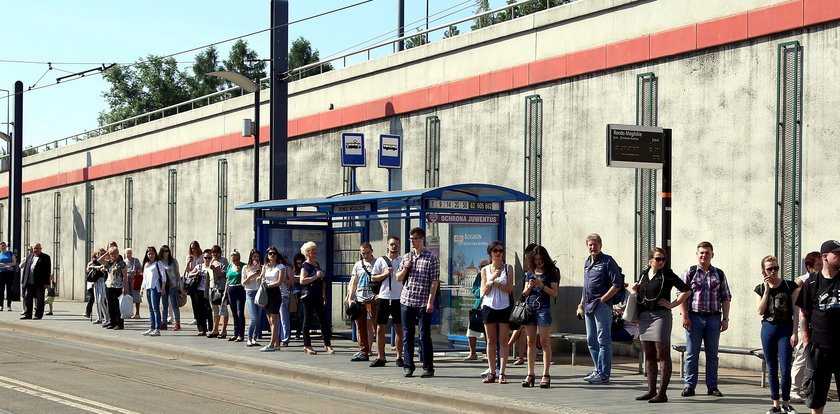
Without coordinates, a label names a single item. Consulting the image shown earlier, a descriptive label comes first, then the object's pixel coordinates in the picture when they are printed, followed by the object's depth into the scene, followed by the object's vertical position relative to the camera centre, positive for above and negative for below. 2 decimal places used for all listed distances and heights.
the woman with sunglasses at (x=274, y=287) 17.56 -1.34
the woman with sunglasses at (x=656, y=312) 12.05 -1.19
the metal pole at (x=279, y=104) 21.92 +2.03
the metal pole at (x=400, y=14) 41.30 +7.30
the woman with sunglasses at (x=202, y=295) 21.11 -1.78
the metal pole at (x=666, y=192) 13.08 +0.16
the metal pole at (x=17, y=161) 36.19 +1.44
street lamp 22.37 +2.47
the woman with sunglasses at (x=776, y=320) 11.15 -1.19
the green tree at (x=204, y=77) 78.81 +9.37
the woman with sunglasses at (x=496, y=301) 13.45 -1.20
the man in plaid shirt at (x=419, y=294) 14.05 -1.17
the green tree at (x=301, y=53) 80.44 +11.23
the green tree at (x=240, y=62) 79.44 +10.56
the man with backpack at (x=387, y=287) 15.07 -1.15
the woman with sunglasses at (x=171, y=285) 22.06 -1.68
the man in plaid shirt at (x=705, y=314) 12.27 -1.24
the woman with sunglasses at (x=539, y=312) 13.06 -1.31
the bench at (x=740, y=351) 12.75 -1.79
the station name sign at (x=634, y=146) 13.14 +0.72
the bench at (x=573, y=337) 15.34 -1.91
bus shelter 16.31 -0.28
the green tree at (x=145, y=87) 77.62 +8.34
